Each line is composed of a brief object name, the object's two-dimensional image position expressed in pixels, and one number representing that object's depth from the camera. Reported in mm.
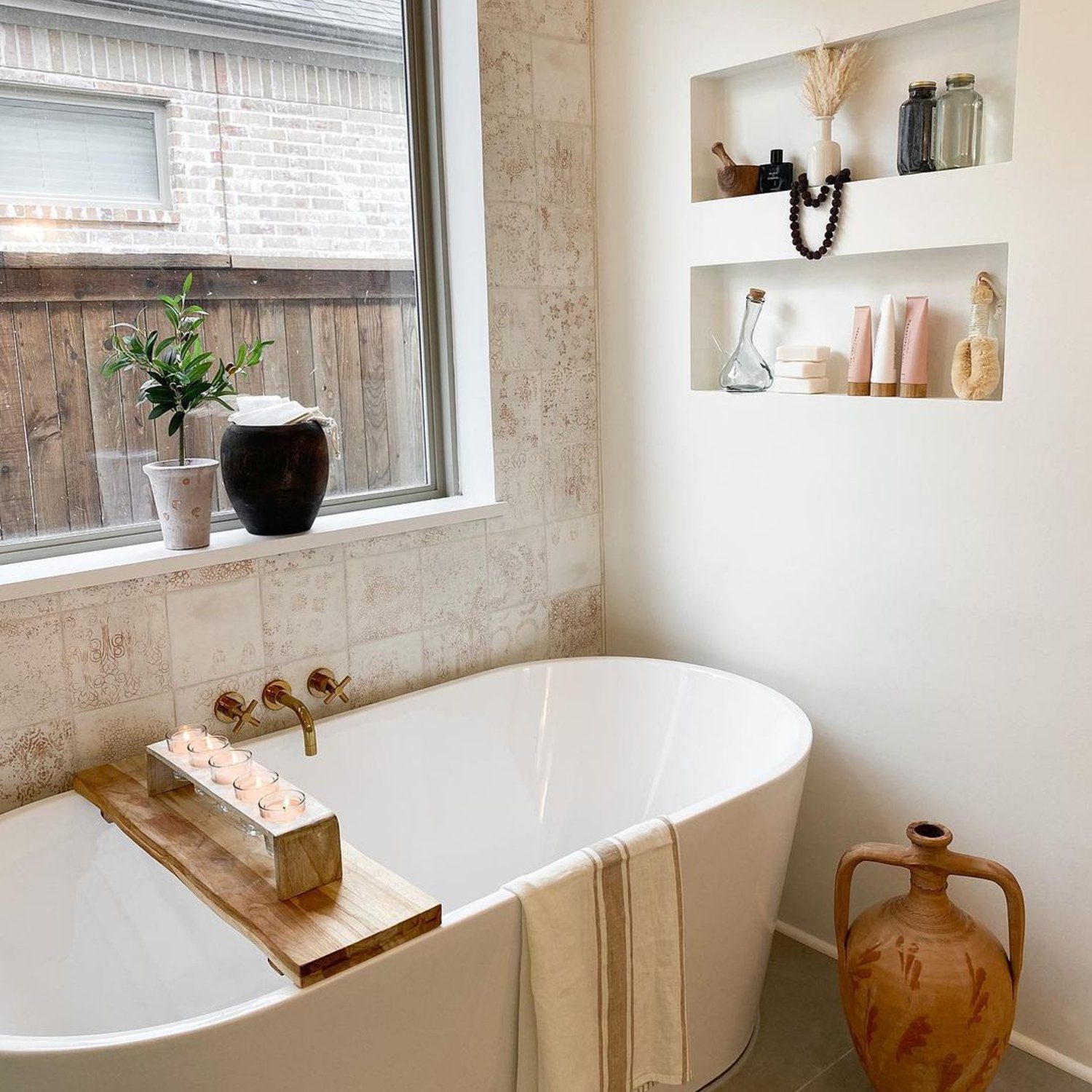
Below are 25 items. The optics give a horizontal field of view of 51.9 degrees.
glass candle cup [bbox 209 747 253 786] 1847
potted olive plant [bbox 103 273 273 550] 2174
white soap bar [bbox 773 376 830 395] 2408
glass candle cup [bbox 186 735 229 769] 1928
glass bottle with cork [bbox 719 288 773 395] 2531
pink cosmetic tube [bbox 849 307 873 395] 2322
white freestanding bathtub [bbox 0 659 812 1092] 1446
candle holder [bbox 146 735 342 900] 1629
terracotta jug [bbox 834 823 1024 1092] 1942
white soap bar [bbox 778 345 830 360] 2404
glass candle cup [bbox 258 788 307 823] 1670
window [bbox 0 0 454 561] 2164
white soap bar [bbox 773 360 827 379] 2404
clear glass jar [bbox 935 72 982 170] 2104
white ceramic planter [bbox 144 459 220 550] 2172
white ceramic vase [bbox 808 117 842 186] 2295
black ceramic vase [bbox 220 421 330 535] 2275
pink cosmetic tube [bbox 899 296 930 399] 2217
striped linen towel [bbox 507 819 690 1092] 1688
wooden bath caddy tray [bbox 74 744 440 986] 1496
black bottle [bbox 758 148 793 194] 2412
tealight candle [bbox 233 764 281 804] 1762
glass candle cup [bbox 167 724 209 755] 2000
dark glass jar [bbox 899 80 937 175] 2135
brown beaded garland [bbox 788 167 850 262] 2270
